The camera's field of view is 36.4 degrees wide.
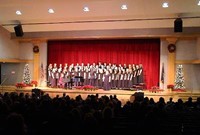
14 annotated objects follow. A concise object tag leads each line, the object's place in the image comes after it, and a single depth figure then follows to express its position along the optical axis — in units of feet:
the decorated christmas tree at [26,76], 64.90
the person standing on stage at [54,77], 62.90
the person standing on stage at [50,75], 63.64
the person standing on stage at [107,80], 59.57
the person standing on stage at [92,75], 60.62
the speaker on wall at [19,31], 54.60
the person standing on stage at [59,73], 62.55
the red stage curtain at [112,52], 61.82
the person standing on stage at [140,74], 59.48
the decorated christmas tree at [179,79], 54.97
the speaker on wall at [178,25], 45.44
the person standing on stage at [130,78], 58.90
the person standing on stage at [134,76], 59.14
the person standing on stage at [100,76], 60.08
